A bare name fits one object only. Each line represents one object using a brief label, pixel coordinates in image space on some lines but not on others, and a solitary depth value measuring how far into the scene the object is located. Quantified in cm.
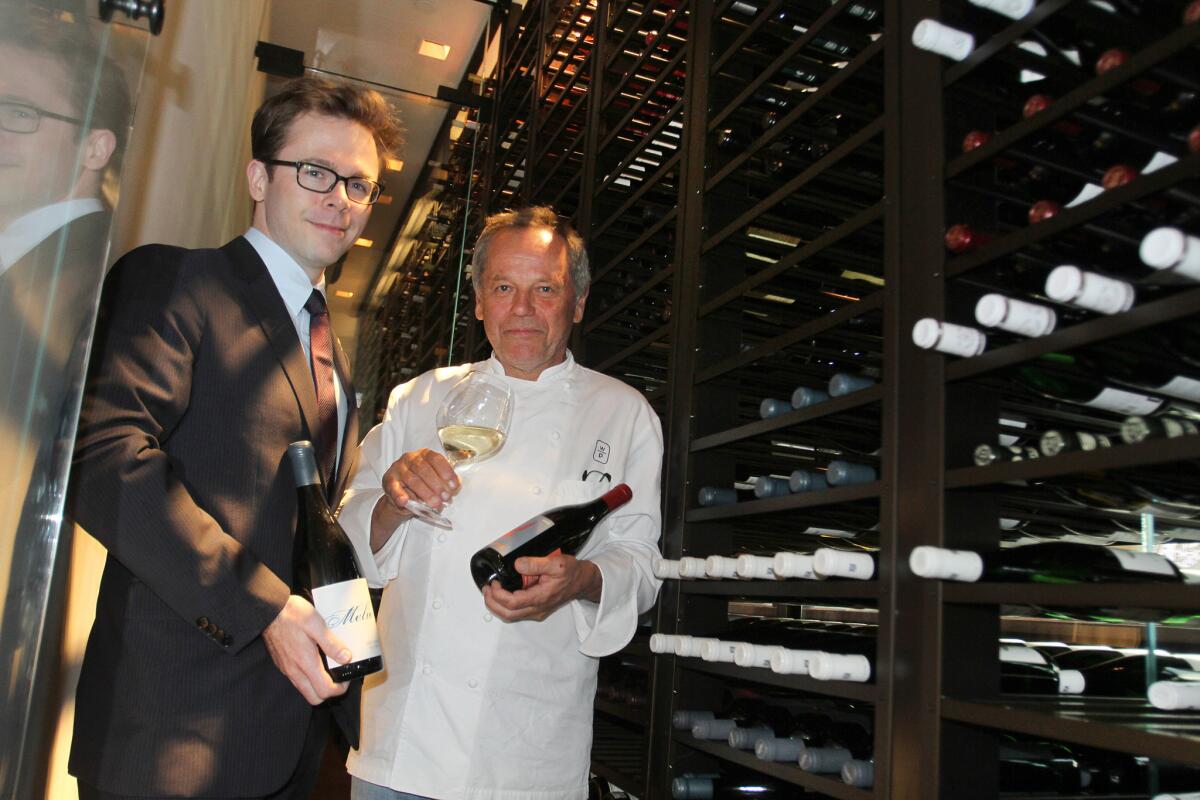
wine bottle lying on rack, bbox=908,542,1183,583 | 120
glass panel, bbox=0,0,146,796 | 75
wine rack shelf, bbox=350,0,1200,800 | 117
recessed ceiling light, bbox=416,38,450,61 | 438
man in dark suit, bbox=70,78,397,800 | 114
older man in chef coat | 166
